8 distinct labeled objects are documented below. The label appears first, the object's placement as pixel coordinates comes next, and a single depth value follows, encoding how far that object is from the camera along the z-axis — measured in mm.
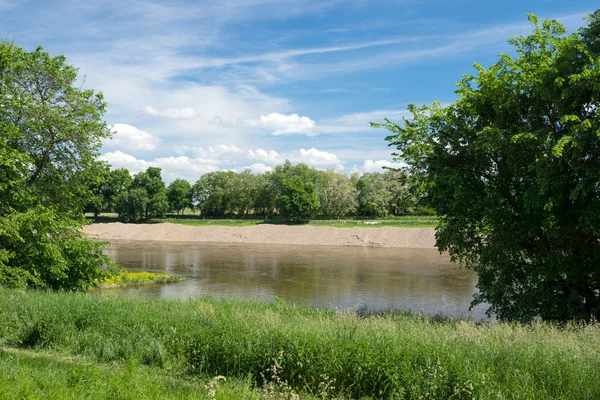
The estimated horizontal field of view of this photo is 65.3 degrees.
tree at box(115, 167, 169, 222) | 92875
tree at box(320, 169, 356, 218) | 95125
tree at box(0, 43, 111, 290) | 17062
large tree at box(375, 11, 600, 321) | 12711
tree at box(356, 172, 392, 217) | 89562
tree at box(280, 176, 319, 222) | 86062
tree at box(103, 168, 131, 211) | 96100
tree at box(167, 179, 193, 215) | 109000
